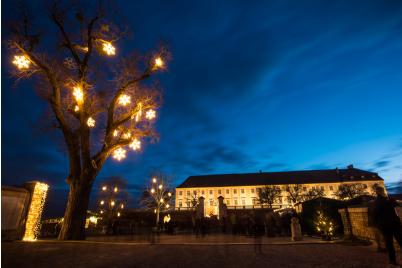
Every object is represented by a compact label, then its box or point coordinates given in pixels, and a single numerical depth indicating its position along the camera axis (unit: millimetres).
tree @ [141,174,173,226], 33062
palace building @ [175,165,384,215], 72750
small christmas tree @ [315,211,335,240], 10773
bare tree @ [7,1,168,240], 10281
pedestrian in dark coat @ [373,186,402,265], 5074
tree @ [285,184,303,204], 60156
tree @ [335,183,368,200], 55488
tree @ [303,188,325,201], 59656
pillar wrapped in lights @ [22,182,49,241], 10211
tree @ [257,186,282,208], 56375
